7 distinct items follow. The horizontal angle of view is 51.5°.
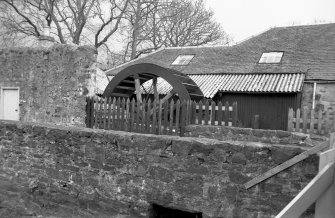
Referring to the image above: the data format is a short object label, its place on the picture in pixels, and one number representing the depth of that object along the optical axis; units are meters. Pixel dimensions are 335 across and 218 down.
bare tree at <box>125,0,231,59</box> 27.34
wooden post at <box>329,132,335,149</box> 2.11
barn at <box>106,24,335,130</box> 15.18
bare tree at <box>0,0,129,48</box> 24.80
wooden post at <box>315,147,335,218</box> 1.53
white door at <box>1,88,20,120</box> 10.27
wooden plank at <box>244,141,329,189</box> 3.21
